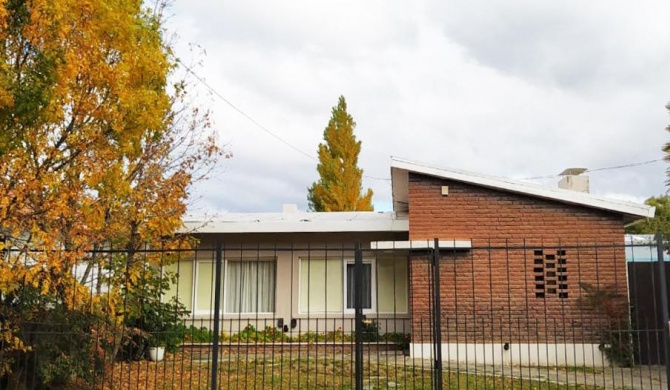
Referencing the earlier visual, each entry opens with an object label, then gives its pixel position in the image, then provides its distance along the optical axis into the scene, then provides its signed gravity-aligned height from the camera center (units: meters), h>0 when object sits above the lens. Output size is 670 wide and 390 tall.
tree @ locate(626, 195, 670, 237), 25.03 +2.90
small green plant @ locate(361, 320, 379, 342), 14.50 -0.95
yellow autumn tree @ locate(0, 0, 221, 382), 7.08 +1.94
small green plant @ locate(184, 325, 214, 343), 14.73 -1.05
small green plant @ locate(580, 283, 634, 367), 12.16 -0.44
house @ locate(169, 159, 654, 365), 12.83 +0.78
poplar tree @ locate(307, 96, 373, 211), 31.34 +6.00
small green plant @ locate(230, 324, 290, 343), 14.88 -1.06
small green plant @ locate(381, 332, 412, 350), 14.11 -1.09
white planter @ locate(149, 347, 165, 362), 13.04 -1.28
